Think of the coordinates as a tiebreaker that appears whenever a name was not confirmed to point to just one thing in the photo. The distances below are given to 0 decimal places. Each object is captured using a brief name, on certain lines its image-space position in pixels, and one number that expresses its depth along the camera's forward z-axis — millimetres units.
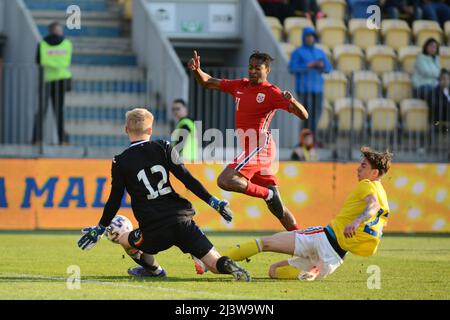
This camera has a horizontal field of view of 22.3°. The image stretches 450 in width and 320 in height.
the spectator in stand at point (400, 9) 25422
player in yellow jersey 11055
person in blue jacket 20391
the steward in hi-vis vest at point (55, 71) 19812
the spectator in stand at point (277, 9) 24594
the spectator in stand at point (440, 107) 20594
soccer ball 11281
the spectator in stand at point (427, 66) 22188
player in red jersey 13961
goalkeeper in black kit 10719
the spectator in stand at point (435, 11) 25750
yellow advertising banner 18609
